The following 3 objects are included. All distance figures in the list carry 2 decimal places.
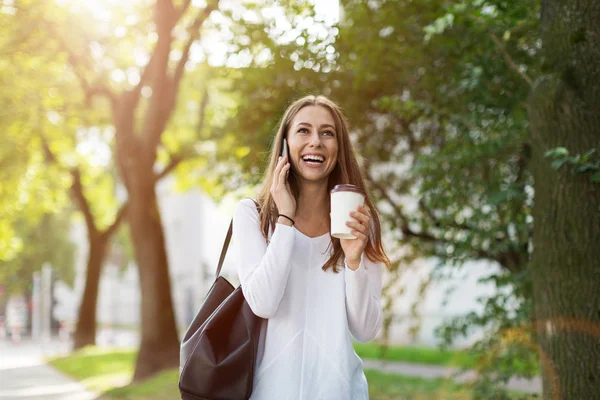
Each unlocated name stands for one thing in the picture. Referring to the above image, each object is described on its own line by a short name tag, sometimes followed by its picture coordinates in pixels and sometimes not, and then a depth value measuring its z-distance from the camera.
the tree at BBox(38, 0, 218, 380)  13.89
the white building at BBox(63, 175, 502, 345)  45.34
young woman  2.45
